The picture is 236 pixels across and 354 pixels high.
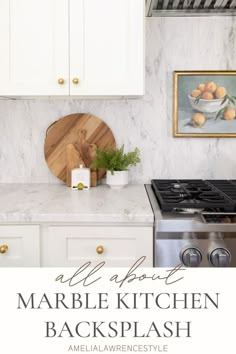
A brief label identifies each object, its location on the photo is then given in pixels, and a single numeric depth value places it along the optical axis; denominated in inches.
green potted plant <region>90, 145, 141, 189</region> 86.0
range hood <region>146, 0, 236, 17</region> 83.9
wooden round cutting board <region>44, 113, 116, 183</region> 92.7
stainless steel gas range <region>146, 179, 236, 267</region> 62.7
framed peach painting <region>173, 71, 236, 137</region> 92.5
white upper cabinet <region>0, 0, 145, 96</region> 78.4
